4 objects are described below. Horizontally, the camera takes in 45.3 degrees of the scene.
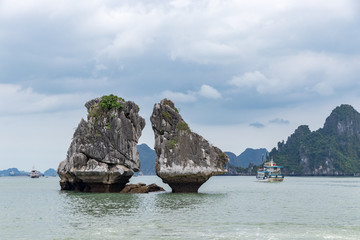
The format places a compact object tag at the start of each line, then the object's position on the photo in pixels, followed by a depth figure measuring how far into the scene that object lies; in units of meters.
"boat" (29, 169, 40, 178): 186.64
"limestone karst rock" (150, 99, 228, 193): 46.47
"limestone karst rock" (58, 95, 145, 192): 49.78
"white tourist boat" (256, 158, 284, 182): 116.48
